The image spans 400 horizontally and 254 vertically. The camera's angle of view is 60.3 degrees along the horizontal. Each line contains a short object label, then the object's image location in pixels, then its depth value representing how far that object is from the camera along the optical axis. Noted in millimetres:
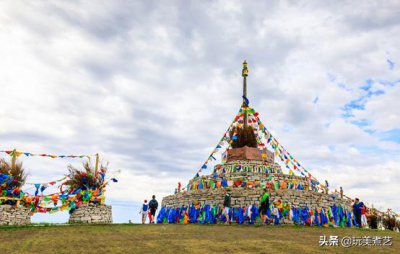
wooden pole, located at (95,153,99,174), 23156
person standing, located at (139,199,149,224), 20078
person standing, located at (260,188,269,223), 16780
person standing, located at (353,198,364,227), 20066
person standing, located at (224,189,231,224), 17562
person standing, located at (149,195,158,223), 20211
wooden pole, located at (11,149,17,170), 21734
